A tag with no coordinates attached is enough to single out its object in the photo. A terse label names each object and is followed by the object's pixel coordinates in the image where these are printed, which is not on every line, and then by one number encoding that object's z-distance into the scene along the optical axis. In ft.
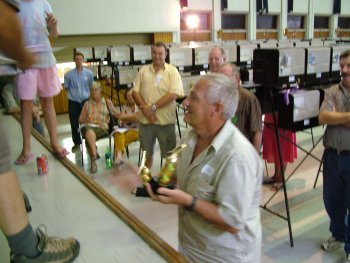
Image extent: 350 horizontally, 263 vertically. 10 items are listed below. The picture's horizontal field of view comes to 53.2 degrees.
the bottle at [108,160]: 16.95
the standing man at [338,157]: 8.53
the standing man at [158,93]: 12.64
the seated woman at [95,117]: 16.49
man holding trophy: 4.65
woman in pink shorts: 7.86
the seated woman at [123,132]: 16.15
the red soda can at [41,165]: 9.38
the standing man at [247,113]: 9.95
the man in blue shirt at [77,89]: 19.69
